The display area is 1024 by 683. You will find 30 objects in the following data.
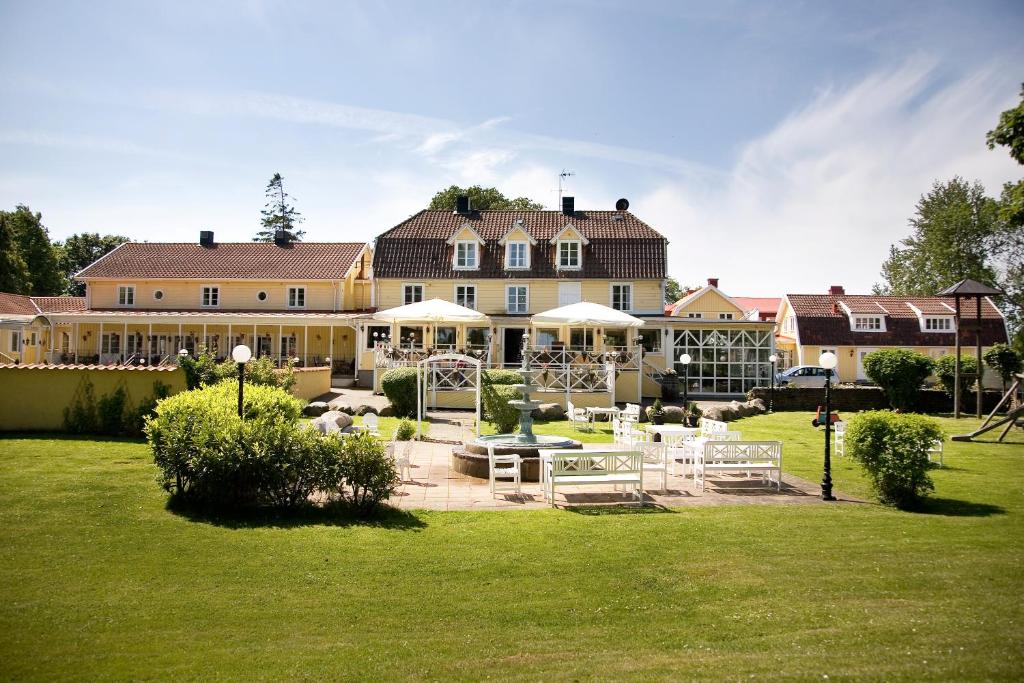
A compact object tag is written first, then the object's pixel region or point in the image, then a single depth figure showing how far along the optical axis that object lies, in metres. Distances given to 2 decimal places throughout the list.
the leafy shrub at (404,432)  15.34
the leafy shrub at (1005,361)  27.98
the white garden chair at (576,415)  18.44
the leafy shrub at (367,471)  9.12
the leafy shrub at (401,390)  20.23
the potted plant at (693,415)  19.64
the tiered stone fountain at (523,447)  12.17
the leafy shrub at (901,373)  25.78
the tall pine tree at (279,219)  60.44
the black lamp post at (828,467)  10.62
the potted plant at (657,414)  19.80
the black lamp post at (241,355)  10.45
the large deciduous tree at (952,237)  48.91
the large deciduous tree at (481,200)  51.50
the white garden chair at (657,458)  11.30
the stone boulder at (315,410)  19.69
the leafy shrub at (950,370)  27.64
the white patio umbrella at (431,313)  20.18
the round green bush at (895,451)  10.08
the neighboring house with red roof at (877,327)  40.53
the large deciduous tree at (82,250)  62.03
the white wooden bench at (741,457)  11.34
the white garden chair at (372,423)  12.75
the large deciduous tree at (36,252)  49.12
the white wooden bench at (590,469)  10.05
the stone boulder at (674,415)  20.48
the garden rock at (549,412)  20.55
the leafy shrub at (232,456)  8.91
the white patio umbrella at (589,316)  22.89
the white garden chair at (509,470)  10.51
